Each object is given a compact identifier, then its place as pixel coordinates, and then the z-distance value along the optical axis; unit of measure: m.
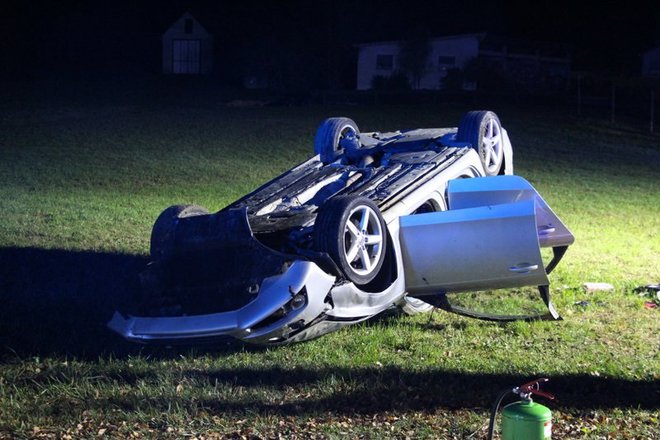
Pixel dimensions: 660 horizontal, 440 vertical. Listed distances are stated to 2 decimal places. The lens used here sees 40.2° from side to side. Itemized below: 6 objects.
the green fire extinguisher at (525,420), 3.91
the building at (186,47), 44.22
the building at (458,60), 37.78
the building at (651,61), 43.44
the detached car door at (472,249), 6.64
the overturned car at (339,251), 6.05
